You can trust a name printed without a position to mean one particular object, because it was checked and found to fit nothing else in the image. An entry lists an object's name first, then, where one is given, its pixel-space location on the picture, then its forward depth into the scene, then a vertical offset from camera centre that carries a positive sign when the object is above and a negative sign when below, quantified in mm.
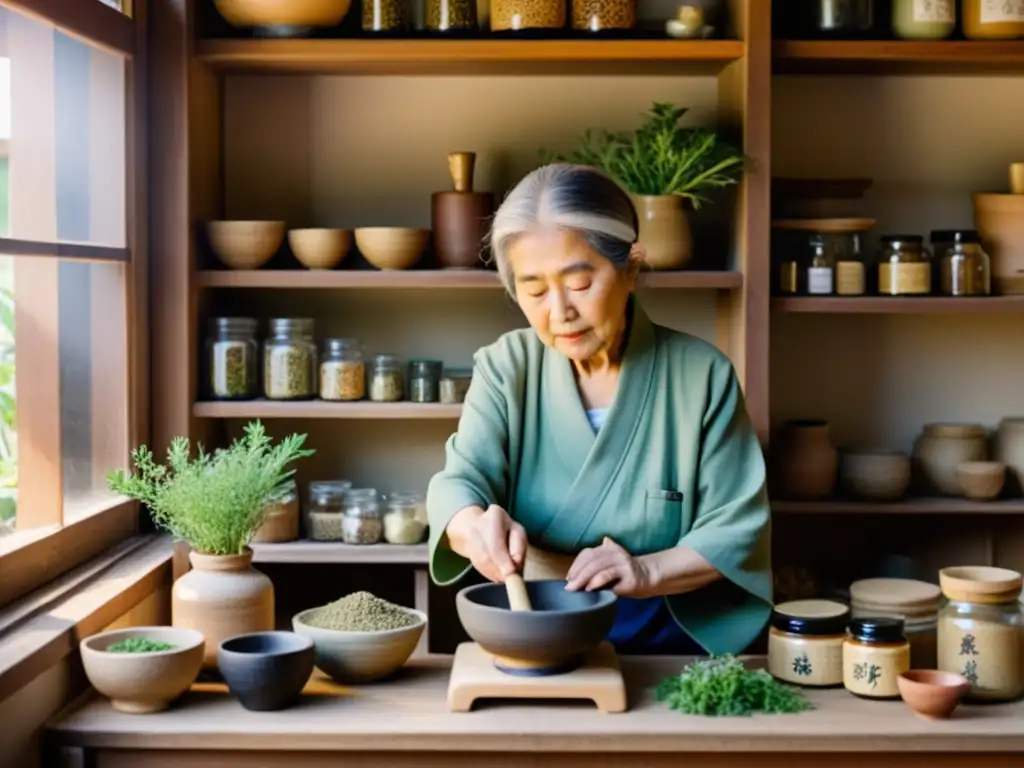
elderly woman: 2322 -147
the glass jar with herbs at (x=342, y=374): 3348 -15
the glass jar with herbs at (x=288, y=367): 3338 +2
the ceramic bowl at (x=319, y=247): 3332 +286
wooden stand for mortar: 2072 -471
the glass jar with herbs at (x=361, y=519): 3309 -355
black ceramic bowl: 2043 -443
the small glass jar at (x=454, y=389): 3375 -52
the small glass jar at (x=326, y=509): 3342 -336
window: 2518 +170
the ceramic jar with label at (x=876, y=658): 2115 -438
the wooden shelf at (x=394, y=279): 3303 +206
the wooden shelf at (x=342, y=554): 3240 -427
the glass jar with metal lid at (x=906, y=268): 3377 +229
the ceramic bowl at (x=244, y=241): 3316 +297
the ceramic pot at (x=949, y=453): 3520 -220
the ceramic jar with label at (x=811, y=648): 2182 -436
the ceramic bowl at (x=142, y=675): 2039 -442
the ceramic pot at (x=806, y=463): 3443 -237
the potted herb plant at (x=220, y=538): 2256 -279
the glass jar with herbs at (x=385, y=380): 3379 -30
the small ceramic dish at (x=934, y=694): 2018 -471
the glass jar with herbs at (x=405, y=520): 3320 -358
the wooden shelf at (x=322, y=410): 3301 -99
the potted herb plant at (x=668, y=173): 3270 +448
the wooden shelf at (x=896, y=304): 3330 +142
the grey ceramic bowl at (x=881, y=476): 3432 -269
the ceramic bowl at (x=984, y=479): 3426 -278
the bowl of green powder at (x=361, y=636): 2188 -416
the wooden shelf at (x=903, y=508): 3391 -343
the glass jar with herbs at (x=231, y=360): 3338 +19
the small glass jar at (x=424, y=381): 3393 -33
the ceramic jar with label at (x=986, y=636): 2107 -406
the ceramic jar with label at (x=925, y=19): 3291 +805
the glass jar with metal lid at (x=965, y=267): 3389 +232
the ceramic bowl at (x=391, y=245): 3324 +286
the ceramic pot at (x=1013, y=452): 3527 -221
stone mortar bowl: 2047 -386
